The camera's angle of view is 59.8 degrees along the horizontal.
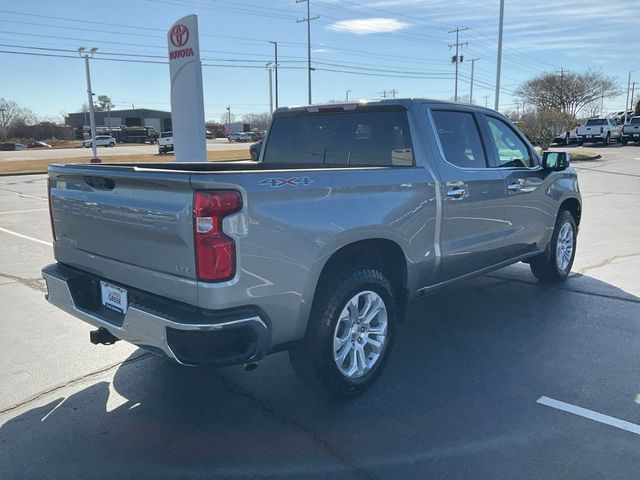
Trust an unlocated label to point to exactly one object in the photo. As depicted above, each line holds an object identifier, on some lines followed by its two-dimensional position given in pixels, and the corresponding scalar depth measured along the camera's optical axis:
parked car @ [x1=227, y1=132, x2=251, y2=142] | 83.94
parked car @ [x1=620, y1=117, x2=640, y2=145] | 40.78
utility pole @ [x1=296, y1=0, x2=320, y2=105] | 51.15
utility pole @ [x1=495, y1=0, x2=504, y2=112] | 30.78
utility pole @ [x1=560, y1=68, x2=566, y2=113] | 70.66
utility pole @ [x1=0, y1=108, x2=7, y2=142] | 92.00
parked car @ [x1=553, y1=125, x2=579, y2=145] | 42.17
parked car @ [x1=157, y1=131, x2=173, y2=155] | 45.28
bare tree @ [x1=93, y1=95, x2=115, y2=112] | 120.62
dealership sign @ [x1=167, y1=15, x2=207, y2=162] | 13.19
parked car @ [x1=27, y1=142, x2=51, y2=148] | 75.98
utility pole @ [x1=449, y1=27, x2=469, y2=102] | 72.38
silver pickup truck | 2.84
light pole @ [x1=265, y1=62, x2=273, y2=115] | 69.94
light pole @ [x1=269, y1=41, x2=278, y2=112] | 66.19
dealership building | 117.94
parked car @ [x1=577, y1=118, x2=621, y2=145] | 41.62
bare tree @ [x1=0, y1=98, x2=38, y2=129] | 96.25
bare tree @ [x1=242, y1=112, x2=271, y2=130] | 132.74
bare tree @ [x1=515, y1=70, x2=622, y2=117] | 70.56
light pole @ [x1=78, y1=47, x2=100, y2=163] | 32.88
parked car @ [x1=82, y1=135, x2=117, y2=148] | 71.31
